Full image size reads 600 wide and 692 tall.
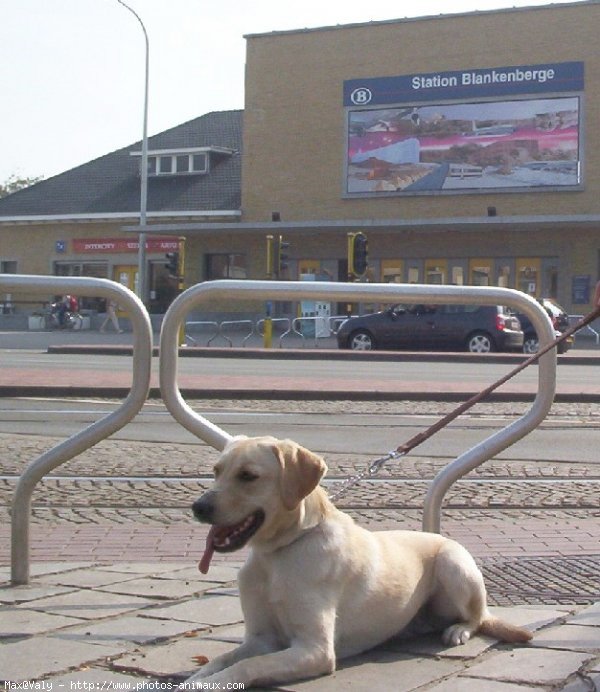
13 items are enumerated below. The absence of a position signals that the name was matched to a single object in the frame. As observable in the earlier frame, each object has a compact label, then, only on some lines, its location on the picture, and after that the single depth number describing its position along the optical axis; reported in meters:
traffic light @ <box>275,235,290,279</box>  34.50
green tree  107.38
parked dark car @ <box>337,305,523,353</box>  32.62
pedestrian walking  42.45
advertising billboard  45.69
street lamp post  47.47
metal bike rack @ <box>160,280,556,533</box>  5.70
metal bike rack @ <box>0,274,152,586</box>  5.64
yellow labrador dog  4.08
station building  45.41
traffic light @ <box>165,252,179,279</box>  37.50
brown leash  5.27
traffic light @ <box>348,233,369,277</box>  35.84
